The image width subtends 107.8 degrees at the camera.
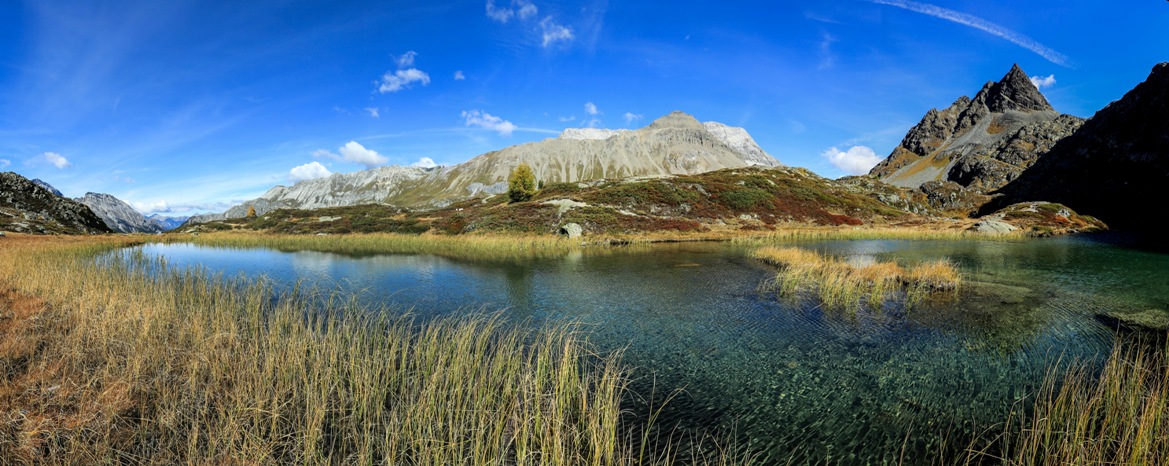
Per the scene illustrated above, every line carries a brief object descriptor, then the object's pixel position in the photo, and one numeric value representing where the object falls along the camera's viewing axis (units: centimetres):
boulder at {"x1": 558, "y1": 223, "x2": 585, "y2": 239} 4982
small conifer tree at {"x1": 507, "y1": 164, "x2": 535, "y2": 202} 9162
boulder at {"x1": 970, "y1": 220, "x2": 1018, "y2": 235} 5838
